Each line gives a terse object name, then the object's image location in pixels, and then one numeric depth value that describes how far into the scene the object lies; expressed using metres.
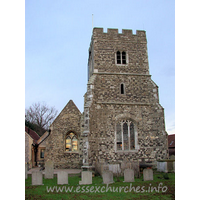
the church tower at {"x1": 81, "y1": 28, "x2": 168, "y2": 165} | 13.78
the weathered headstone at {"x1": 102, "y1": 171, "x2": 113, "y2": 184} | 9.22
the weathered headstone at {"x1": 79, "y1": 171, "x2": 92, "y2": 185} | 9.09
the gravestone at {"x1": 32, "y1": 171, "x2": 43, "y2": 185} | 9.25
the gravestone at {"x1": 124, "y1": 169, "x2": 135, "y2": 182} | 9.48
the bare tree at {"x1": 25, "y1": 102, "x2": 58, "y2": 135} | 40.75
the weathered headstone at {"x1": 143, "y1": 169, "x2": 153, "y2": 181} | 9.77
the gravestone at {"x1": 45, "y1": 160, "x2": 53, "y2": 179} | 11.30
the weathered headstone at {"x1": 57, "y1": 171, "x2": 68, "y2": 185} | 9.40
